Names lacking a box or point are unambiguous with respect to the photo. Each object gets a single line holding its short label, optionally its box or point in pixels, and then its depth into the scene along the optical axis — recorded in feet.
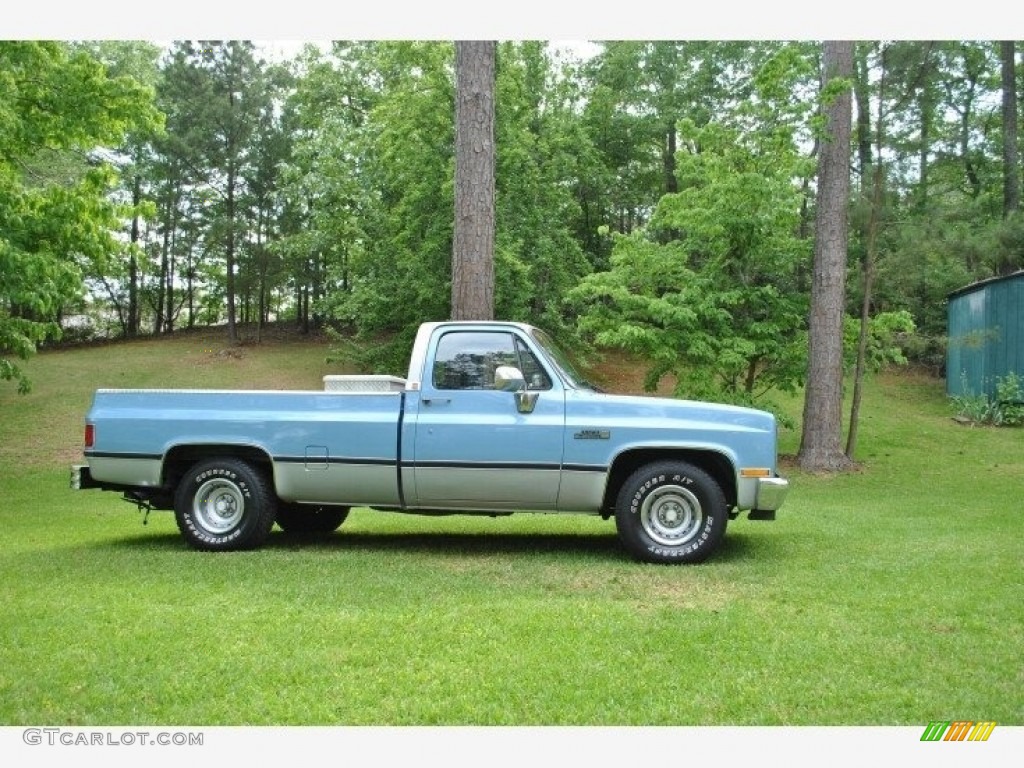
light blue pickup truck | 24.68
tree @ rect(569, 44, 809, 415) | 50.70
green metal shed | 71.98
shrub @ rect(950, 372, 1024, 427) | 70.23
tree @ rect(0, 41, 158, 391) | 39.47
